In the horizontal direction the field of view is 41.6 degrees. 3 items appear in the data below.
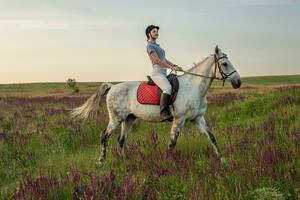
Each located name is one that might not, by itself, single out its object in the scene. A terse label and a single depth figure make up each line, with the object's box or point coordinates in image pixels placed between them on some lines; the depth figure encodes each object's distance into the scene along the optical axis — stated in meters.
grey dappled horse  8.17
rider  8.20
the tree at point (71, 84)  78.02
